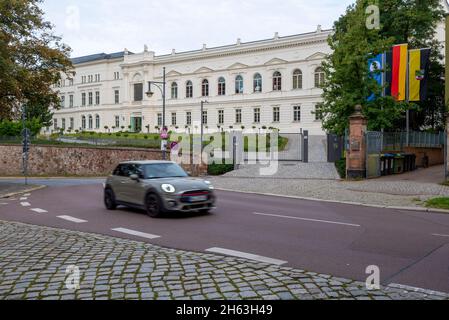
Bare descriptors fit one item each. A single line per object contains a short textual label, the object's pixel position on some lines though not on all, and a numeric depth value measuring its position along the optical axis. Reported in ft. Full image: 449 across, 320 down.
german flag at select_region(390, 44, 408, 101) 98.12
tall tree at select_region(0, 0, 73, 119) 70.95
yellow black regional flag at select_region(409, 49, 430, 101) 98.17
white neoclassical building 214.28
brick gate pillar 75.87
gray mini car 38.86
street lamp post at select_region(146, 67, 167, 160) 117.77
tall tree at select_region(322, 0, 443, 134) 85.97
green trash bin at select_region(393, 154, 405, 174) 86.69
